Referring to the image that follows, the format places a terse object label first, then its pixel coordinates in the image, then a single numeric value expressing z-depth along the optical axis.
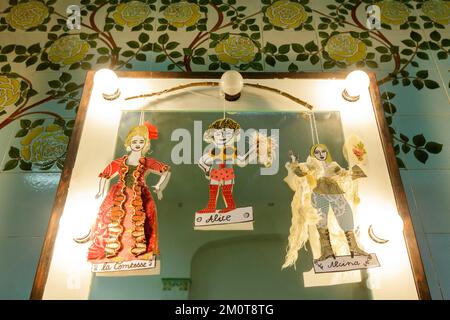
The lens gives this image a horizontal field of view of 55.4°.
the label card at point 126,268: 0.97
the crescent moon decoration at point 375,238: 1.01
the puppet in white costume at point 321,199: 1.01
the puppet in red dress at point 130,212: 1.00
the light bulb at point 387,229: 1.01
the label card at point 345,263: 0.98
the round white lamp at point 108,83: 1.21
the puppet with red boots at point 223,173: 1.04
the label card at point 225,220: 1.04
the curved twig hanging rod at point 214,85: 1.23
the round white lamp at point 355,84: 1.22
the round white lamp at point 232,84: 1.20
